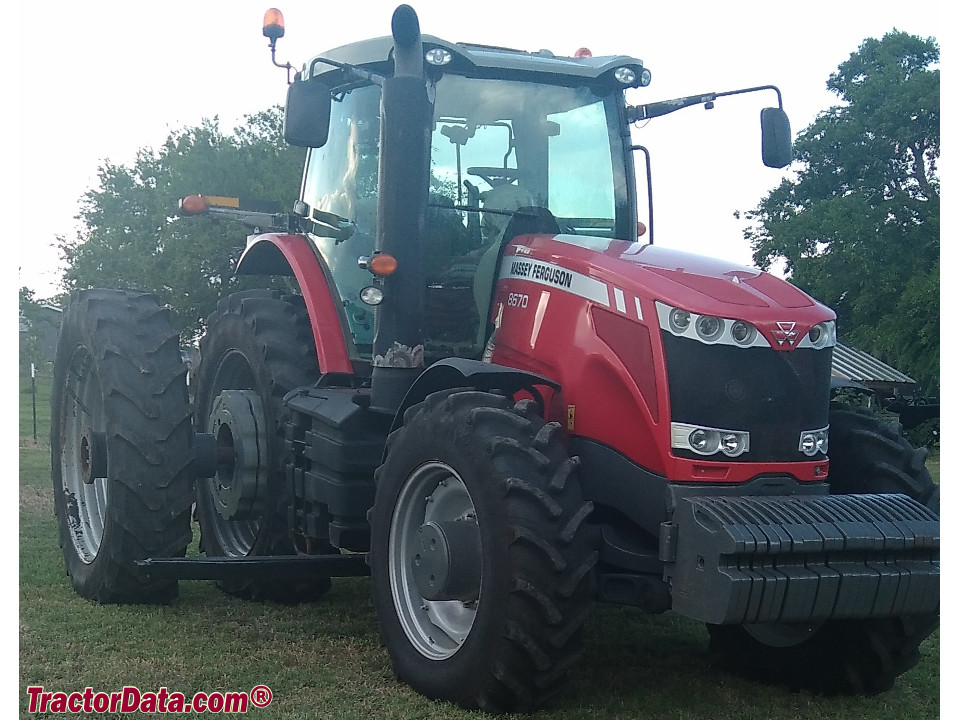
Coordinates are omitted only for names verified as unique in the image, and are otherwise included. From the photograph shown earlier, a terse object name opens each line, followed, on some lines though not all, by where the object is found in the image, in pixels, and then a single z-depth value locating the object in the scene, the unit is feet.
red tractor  12.71
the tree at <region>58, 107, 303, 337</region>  90.74
